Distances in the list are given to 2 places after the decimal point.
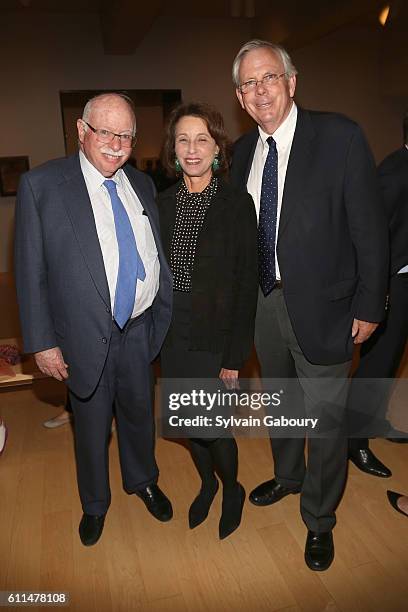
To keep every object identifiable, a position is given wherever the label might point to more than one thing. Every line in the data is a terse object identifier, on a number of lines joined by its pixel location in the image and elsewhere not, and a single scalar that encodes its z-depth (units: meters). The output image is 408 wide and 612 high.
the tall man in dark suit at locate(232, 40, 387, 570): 1.93
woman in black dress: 2.04
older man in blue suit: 1.97
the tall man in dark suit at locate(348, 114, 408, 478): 2.56
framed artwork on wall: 7.60
